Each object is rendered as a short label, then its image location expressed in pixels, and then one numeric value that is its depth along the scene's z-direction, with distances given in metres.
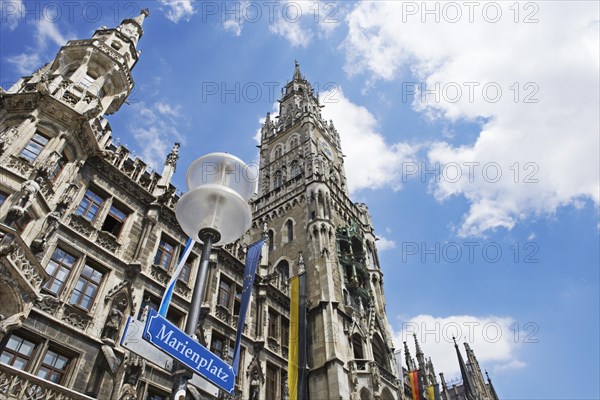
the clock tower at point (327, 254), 24.75
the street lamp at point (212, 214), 7.21
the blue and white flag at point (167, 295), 9.24
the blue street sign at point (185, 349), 5.70
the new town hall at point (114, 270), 13.38
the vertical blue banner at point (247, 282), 17.65
